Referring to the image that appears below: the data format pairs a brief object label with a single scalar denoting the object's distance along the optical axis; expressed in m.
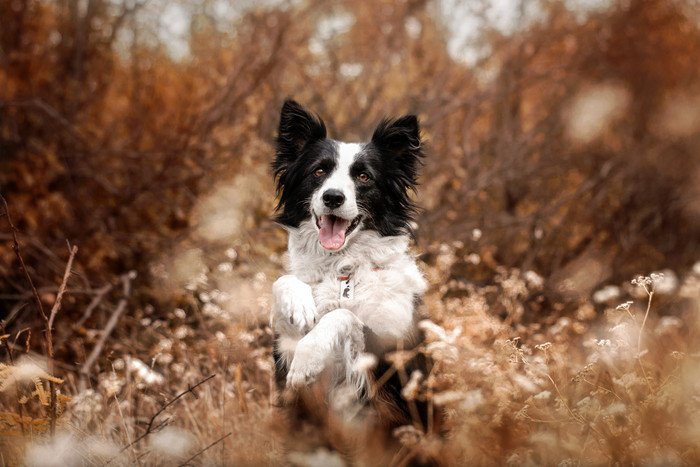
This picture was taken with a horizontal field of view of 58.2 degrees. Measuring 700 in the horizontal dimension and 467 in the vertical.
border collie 2.92
